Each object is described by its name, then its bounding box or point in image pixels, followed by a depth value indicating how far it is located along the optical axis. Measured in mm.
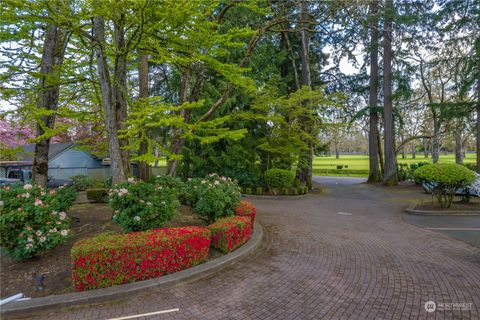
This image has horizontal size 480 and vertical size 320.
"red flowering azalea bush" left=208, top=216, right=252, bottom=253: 5195
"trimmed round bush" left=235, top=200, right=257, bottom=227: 6695
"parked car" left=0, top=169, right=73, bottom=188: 14371
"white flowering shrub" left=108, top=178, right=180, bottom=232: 5020
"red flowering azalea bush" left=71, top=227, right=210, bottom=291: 3750
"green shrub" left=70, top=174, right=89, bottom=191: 16094
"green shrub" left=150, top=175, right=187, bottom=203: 6785
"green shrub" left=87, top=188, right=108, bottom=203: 11062
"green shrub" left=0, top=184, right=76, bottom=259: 4250
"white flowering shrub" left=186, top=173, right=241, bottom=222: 6332
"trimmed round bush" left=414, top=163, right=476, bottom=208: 9008
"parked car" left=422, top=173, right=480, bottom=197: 10789
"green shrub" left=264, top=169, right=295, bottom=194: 13578
